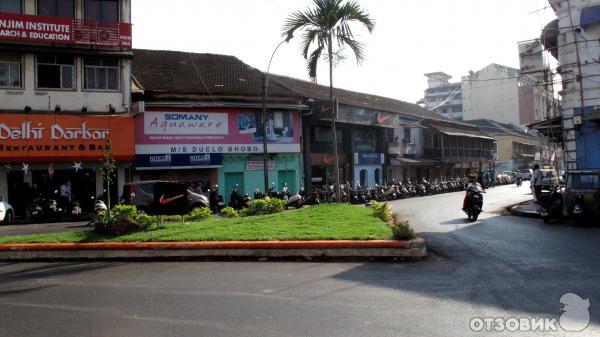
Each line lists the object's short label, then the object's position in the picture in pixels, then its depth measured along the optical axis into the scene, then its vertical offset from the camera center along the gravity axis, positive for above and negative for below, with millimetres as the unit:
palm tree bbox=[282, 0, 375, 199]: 18844 +5986
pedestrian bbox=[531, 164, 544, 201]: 18734 -166
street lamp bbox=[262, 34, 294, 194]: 23344 +2474
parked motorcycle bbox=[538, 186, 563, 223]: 14898 -944
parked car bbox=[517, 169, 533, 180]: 56569 +111
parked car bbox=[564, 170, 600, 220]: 14328 -573
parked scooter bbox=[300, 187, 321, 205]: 25733 -872
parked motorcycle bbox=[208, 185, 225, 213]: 23062 -782
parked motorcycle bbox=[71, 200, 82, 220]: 21192 -968
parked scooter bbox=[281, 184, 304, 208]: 23734 -870
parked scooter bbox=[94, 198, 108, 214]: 18433 -624
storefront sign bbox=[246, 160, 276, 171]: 29466 +1112
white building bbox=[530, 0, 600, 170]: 18125 +3522
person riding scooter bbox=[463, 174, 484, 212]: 15961 -276
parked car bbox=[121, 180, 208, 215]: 12289 -368
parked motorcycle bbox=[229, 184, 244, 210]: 23055 -771
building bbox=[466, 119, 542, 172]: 67500 +4525
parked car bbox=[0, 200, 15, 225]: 19797 -918
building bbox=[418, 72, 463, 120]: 95625 +17380
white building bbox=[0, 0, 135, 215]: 23031 +4575
